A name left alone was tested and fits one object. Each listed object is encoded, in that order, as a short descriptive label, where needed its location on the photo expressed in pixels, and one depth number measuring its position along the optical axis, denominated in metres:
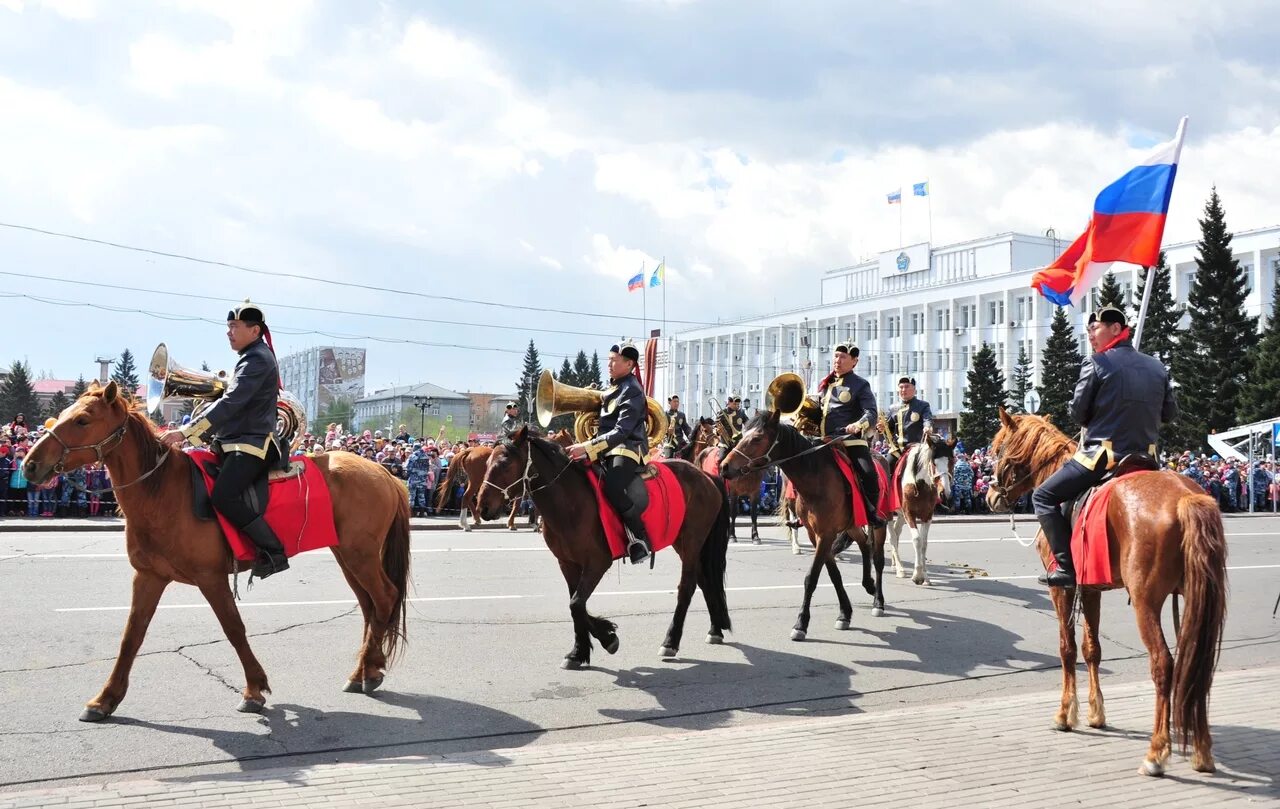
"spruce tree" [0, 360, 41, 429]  83.88
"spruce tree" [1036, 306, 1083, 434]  62.50
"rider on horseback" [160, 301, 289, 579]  7.32
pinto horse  14.85
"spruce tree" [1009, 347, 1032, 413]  67.93
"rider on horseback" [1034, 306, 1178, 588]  6.95
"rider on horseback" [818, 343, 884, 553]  11.58
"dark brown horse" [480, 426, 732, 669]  8.67
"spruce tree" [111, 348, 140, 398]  112.79
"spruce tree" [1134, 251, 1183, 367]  60.25
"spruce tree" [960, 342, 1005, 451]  63.88
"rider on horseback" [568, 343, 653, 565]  9.15
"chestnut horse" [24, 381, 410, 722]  6.89
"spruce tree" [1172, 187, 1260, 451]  58.03
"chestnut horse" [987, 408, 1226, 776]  5.88
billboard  141.38
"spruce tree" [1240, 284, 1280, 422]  55.72
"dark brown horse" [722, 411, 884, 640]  10.73
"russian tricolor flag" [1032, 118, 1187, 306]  10.66
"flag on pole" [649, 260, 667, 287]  55.06
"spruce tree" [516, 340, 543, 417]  104.89
